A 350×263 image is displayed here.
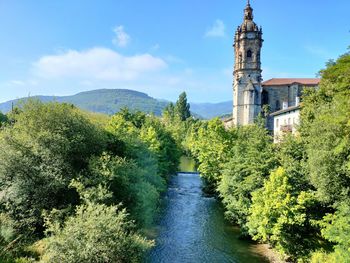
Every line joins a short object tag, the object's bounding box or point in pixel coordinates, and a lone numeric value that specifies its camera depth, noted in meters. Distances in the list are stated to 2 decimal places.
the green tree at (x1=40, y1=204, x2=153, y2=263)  14.70
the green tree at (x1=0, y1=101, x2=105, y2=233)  20.27
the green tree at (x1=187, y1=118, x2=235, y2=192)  40.85
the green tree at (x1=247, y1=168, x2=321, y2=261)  21.36
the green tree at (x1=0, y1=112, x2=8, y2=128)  94.49
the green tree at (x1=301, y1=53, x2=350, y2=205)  20.67
